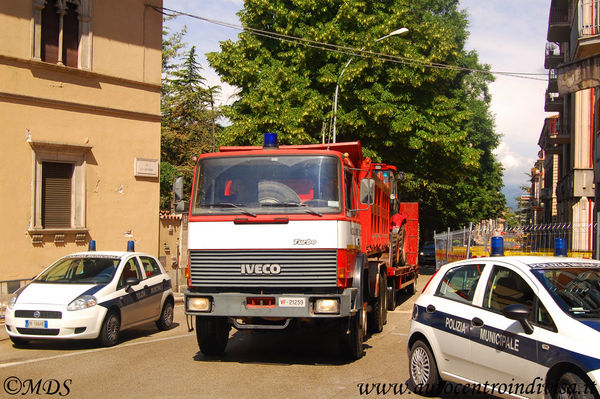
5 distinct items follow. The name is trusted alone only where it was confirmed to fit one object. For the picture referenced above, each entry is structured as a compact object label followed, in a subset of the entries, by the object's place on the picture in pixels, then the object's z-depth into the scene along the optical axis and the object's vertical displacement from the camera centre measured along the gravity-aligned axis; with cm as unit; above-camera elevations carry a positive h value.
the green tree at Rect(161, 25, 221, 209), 4128 +681
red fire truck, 847 -36
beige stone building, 1609 +230
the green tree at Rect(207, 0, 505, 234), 2452 +528
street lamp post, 2278 +443
